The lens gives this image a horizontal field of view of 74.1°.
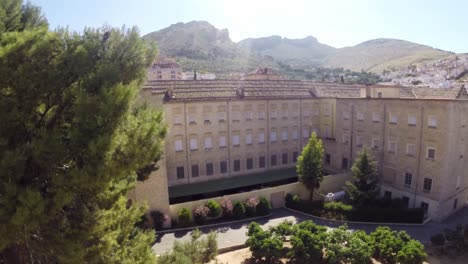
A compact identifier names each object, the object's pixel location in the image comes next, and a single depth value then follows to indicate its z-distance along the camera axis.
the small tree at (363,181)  29.64
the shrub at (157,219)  24.91
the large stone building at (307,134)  28.14
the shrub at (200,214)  26.29
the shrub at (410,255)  19.41
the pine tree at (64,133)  8.05
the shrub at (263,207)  28.85
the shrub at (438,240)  23.44
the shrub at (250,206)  28.36
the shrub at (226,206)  27.45
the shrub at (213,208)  26.77
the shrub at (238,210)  27.80
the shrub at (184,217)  25.80
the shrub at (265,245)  19.82
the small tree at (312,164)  30.31
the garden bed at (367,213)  27.86
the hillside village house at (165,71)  92.03
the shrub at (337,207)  28.91
